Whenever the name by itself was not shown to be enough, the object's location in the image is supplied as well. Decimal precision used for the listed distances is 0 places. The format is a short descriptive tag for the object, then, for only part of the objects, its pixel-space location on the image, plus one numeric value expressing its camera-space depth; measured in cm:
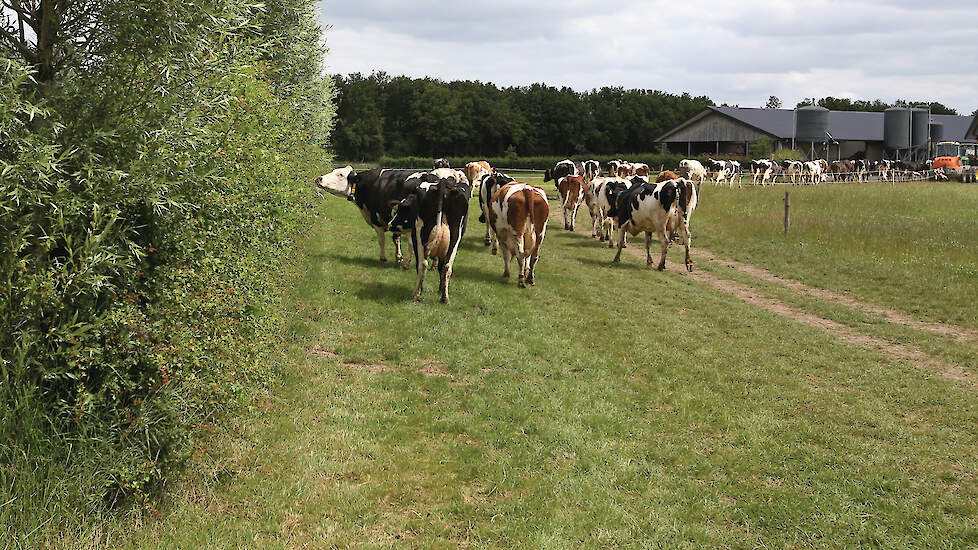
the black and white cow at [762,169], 4588
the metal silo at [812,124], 6384
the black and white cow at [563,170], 2873
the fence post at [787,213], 2305
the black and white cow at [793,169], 4862
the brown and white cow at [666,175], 2792
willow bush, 431
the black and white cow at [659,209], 1738
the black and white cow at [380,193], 1489
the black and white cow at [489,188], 1791
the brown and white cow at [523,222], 1437
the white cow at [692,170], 4253
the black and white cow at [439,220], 1200
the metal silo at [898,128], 6719
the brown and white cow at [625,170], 3328
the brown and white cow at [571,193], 2427
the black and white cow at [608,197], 2164
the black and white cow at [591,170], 3112
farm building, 6544
